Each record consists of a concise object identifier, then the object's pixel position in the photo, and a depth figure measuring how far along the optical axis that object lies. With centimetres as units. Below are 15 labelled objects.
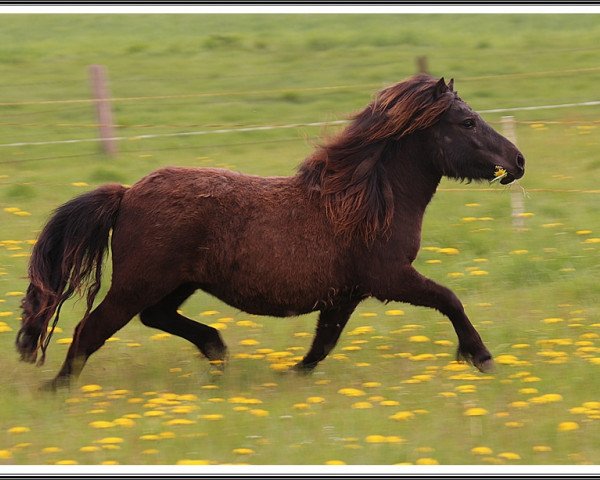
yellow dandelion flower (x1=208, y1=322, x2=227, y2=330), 1842
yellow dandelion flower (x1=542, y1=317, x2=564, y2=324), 1766
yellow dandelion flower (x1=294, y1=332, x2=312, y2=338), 1784
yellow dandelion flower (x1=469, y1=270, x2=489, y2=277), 2087
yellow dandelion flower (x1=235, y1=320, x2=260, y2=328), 1847
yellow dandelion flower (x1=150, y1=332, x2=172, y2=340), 1781
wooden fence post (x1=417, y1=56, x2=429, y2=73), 3326
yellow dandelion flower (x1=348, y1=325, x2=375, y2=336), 1786
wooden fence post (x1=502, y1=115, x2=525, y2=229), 2427
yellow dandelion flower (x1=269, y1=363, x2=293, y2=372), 1585
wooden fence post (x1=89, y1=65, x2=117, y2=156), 3237
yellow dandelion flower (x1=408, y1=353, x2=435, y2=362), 1603
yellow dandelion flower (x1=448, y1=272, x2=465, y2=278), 2090
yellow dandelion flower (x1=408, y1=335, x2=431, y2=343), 1709
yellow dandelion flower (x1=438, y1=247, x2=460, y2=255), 2252
